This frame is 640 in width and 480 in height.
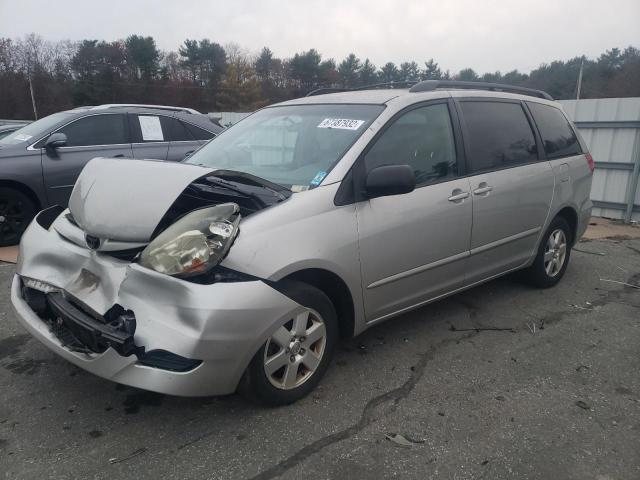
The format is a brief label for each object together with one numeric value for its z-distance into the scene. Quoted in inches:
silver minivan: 88.4
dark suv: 225.5
